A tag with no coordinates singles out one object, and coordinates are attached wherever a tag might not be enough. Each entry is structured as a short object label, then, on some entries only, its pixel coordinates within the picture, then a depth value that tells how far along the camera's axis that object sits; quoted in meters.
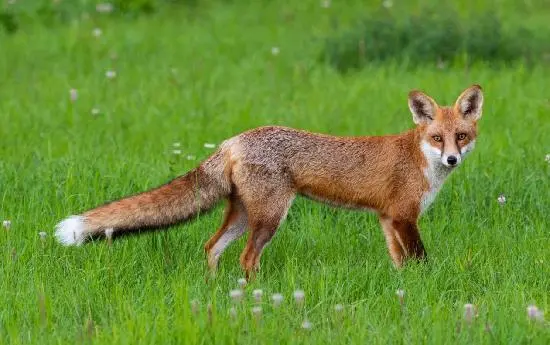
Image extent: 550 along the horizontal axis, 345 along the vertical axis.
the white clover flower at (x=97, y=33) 28.00
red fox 13.55
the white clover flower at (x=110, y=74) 24.17
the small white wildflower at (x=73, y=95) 22.41
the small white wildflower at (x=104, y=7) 31.12
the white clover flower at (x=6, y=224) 14.44
